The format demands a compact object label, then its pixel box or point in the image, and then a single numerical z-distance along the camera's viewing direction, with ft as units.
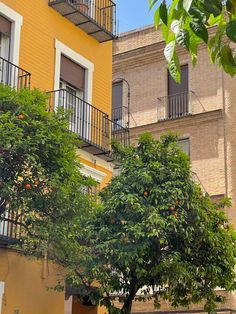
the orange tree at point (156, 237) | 43.47
